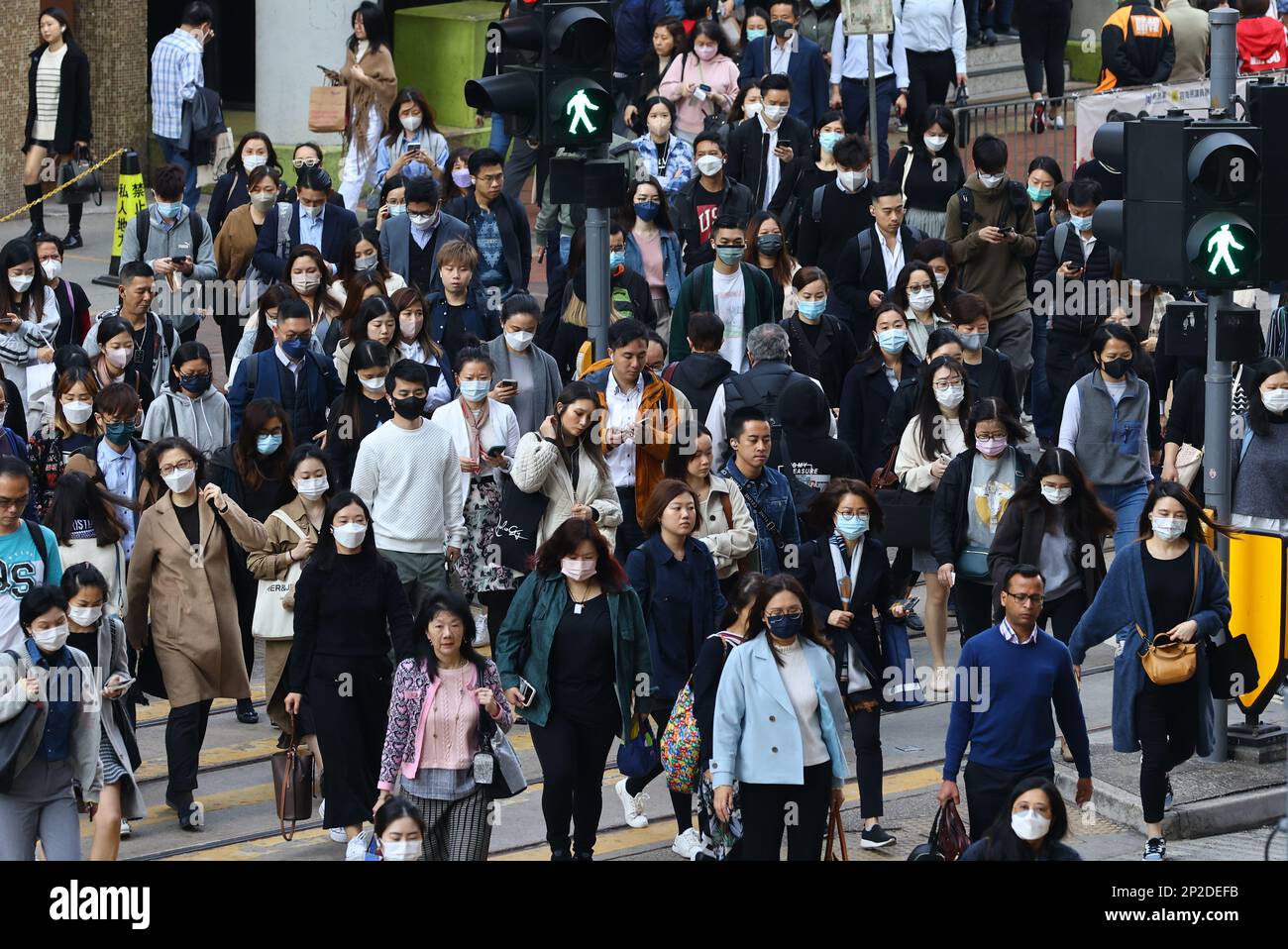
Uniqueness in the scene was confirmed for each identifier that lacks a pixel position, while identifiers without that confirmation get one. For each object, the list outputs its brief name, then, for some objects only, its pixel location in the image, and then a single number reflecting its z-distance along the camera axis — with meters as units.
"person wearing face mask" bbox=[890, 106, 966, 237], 18.66
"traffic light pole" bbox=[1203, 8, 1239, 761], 12.01
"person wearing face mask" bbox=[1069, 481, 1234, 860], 11.98
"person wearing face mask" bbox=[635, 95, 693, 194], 18.70
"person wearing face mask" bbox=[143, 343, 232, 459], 14.02
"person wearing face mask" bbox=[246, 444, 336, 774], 12.75
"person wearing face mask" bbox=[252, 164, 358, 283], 17.27
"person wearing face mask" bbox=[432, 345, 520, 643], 13.44
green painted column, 25.88
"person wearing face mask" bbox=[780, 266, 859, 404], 15.36
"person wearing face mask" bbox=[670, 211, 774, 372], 15.77
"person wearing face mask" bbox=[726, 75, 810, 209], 18.64
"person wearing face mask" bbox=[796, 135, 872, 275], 17.55
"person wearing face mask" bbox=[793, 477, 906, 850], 11.95
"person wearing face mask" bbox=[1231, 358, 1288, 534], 13.16
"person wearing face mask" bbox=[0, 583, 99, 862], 10.74
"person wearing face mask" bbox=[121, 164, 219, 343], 17.42
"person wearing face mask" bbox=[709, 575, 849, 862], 10.75
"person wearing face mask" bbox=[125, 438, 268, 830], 12.45
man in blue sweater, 11.02
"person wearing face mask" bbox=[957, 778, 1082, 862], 9.80
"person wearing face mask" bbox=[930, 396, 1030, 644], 13.23
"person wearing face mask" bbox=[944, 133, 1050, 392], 17.27
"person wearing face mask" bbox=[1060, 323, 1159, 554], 14.22
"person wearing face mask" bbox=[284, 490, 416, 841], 11.80
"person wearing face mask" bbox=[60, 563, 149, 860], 11.08
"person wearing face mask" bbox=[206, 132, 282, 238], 18.39
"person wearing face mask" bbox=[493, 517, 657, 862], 11.43
